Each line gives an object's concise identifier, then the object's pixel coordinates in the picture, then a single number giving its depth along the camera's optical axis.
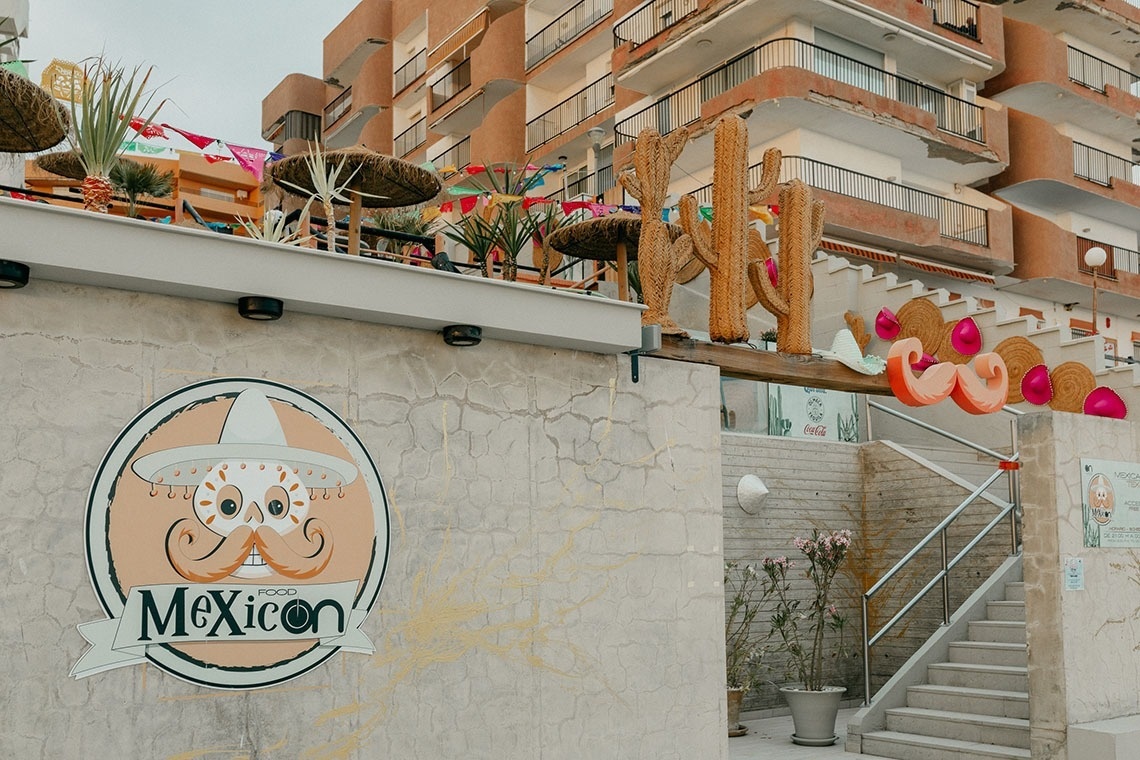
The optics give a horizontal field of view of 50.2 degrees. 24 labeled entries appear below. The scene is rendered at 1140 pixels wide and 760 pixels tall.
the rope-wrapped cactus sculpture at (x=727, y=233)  7.51
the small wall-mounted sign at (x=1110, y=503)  9.33
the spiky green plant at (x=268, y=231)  6.23
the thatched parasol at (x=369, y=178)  7.97
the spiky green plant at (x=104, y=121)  6.08
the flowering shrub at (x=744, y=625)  11.77
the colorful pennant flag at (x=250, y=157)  12.93
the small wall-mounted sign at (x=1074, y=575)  9.02
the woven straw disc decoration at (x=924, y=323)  17.78
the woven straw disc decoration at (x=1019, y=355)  16.72
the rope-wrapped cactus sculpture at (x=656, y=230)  7.30
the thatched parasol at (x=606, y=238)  8.28
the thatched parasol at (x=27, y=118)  6.02
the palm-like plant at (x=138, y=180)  9.49
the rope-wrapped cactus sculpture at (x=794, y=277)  7.80
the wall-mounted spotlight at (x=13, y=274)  4.86
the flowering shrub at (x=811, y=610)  11.73
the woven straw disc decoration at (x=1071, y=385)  15.71
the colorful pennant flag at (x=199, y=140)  13.16
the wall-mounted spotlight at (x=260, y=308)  5.46
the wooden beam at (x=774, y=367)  7.29
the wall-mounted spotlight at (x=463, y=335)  6.14
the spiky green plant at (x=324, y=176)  7.40
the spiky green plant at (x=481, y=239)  8.99
